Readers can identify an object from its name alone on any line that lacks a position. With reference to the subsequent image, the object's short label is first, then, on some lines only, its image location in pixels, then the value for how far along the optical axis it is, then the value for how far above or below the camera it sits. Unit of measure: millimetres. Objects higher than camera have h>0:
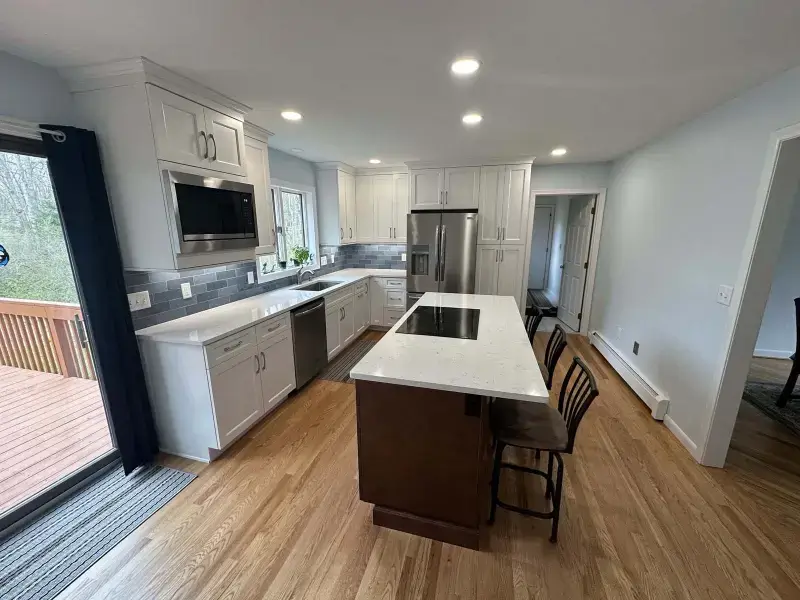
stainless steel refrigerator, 4160 -231
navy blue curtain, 1721 -299
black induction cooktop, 2098 -633
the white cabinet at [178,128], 1812 +605
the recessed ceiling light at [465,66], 1657 +845
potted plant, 3841 -282
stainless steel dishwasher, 2998 -1056
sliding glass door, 1723 -830
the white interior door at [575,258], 4703 -419
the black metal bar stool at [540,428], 1535 -989
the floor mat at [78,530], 1492 -1550
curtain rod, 1533 +500
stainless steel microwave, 1948 +128
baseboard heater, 2676 -1408
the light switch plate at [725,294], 2070 -405
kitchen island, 1474 -927
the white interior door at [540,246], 7457 -357
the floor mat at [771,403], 2700 -1534
